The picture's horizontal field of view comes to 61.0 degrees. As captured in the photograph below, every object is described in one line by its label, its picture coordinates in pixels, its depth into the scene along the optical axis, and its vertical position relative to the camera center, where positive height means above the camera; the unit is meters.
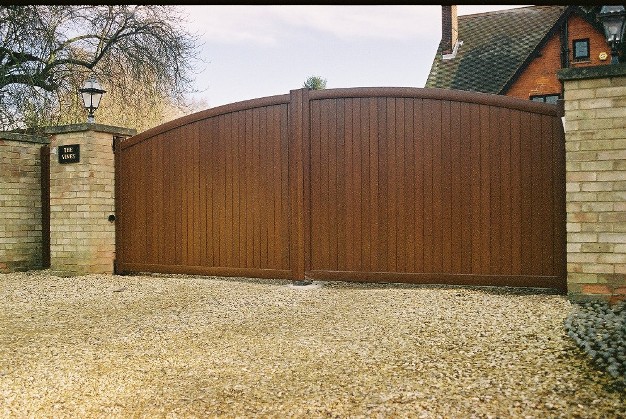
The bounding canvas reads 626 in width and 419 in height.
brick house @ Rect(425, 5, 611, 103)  16.11 +4.89
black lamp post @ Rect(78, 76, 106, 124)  10.05 +2.06
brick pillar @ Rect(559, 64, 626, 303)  4.45 +0.17
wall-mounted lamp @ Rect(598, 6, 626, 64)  7.09 +2.36
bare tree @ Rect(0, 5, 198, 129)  12.43 +3.76
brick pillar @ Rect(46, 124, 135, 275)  6.96 +0.02
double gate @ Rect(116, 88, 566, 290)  5.24 +0.13
